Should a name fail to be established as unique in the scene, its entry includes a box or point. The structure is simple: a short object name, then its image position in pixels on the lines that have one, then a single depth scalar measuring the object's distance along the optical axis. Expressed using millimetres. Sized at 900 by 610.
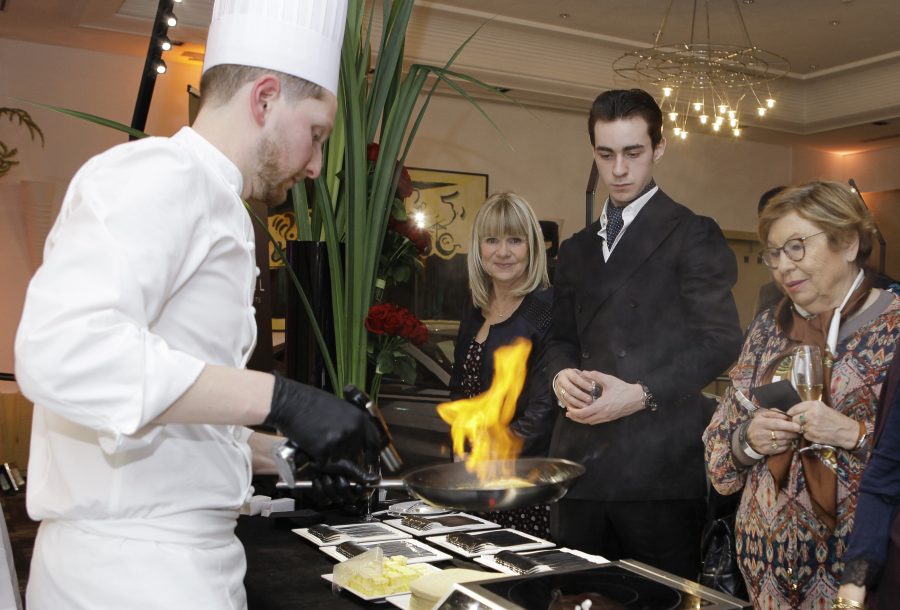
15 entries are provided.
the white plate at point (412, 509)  2455
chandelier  5996
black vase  2545
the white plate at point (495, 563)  1849
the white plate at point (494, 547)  1983
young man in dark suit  2375
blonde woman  2785
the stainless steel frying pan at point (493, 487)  1549
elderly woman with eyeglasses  1948
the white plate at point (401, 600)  1655
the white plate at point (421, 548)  1925
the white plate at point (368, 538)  2100
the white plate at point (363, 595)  1667
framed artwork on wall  8016
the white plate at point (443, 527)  2191
